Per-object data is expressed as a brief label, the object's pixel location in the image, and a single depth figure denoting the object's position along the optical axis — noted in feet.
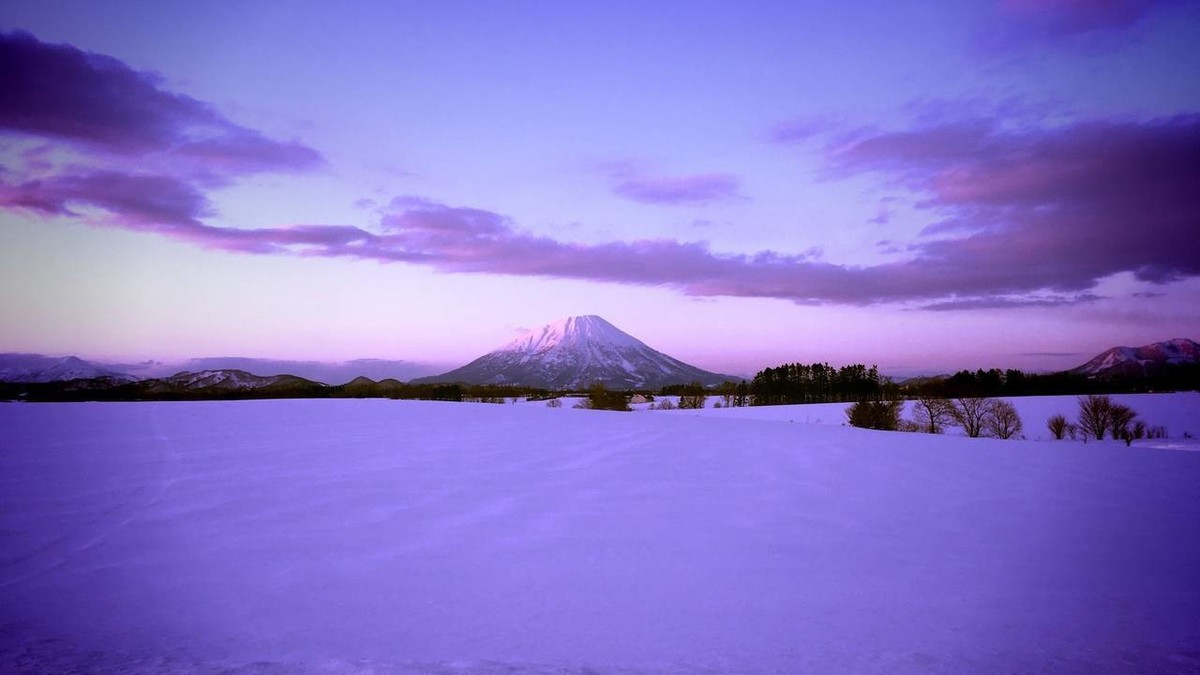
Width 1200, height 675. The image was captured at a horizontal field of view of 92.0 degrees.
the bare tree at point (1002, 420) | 139.23
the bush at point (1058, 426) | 126.00
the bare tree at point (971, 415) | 144.04
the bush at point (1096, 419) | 130.82
